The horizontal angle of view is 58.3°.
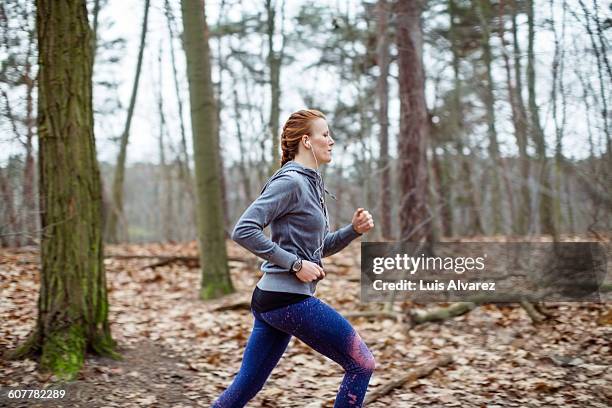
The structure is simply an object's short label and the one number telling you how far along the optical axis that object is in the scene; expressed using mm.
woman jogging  2754
